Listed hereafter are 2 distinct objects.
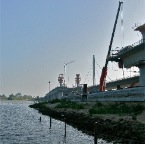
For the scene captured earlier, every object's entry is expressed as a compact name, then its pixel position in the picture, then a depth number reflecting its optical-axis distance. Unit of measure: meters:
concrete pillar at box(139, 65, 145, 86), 75.12
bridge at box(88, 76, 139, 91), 114.71
